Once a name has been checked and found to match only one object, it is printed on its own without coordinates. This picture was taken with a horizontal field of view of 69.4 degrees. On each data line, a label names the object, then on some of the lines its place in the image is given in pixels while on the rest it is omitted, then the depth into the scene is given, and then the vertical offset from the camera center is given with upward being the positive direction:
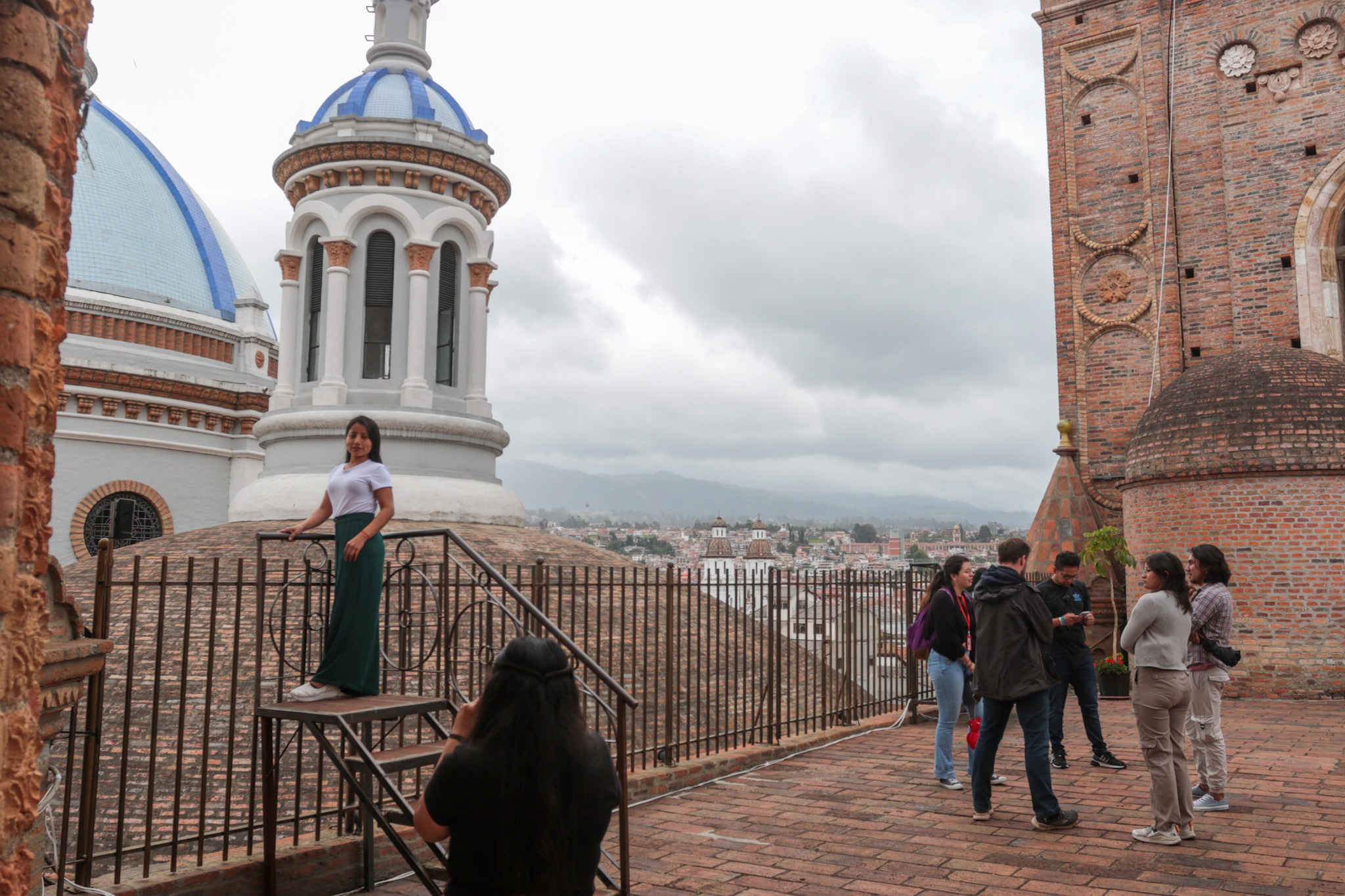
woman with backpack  7.89 -0.91
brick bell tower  15.09 +5.55
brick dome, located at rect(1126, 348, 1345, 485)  13.81 +1.72
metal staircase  4.82 -1.02
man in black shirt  8.67 -1.08
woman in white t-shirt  5.63 -0.20
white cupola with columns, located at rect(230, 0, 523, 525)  15.38 +3.70
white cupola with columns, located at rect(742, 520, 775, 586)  47.06 -0.93
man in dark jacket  6.60 -0.97
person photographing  2.90 -0.79
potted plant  13.48 -1.98
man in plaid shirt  7.13 -1.01
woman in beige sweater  6.22 -1.06
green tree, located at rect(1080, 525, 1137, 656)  16.05 -0.30
